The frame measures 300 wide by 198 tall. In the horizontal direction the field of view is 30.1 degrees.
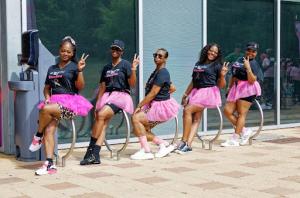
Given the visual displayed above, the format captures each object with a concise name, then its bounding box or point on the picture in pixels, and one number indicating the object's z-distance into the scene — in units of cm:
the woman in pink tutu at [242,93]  907
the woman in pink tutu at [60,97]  703
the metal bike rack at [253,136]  936
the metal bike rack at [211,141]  874
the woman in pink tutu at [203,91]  845
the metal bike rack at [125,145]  758
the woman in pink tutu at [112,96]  750
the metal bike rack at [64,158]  729
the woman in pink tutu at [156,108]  787
